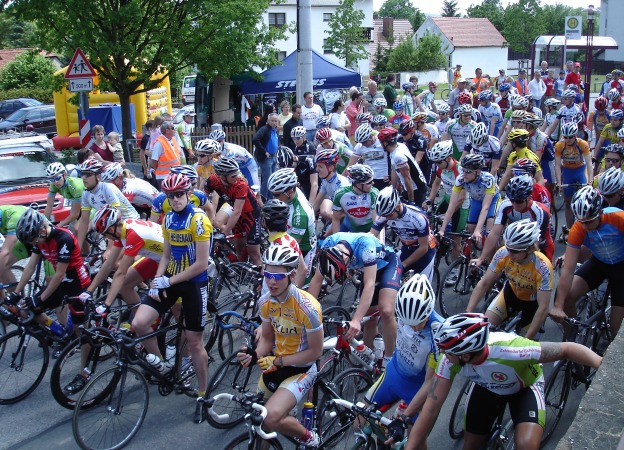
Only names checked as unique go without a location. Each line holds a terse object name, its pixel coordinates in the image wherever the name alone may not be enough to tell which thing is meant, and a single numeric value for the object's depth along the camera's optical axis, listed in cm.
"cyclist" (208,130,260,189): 1048
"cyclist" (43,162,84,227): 924
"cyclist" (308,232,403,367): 529
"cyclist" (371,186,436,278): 664
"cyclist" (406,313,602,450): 398
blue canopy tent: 1909
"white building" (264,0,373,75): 6294
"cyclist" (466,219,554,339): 567
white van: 3753
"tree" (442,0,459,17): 12912
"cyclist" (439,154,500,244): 827
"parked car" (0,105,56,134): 2885
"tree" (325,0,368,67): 4356
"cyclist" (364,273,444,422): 447
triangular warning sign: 1271
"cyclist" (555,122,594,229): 1054
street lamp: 2471
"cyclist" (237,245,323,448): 471
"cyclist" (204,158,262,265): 828
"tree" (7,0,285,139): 1535
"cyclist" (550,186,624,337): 600
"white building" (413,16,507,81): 7656
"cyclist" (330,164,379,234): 761
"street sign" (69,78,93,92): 1296
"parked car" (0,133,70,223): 1139
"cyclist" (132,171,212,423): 593
